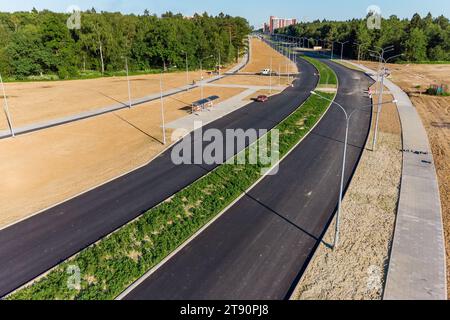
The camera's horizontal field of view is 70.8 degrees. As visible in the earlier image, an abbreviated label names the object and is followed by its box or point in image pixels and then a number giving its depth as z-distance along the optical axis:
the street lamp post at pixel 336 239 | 18.12
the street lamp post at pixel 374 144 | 32.15
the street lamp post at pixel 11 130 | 37.26
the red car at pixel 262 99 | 54.25
